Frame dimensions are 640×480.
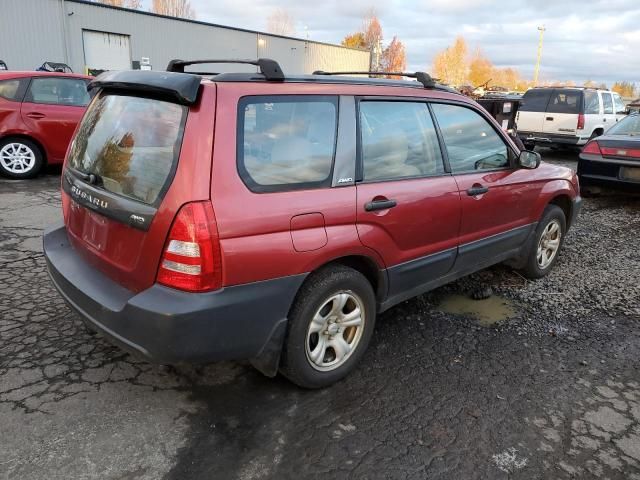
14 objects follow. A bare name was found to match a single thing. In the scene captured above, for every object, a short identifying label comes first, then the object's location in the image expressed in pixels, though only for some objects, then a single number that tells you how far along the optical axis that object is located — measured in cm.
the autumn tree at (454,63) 8012
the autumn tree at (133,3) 5086
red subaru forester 225
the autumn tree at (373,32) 7956
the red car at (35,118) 754
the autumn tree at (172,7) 5272
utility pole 6538
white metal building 1991
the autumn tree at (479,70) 8663
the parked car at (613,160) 713
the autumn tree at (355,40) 7996
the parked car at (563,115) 1306
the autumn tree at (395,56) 8039
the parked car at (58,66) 1409
